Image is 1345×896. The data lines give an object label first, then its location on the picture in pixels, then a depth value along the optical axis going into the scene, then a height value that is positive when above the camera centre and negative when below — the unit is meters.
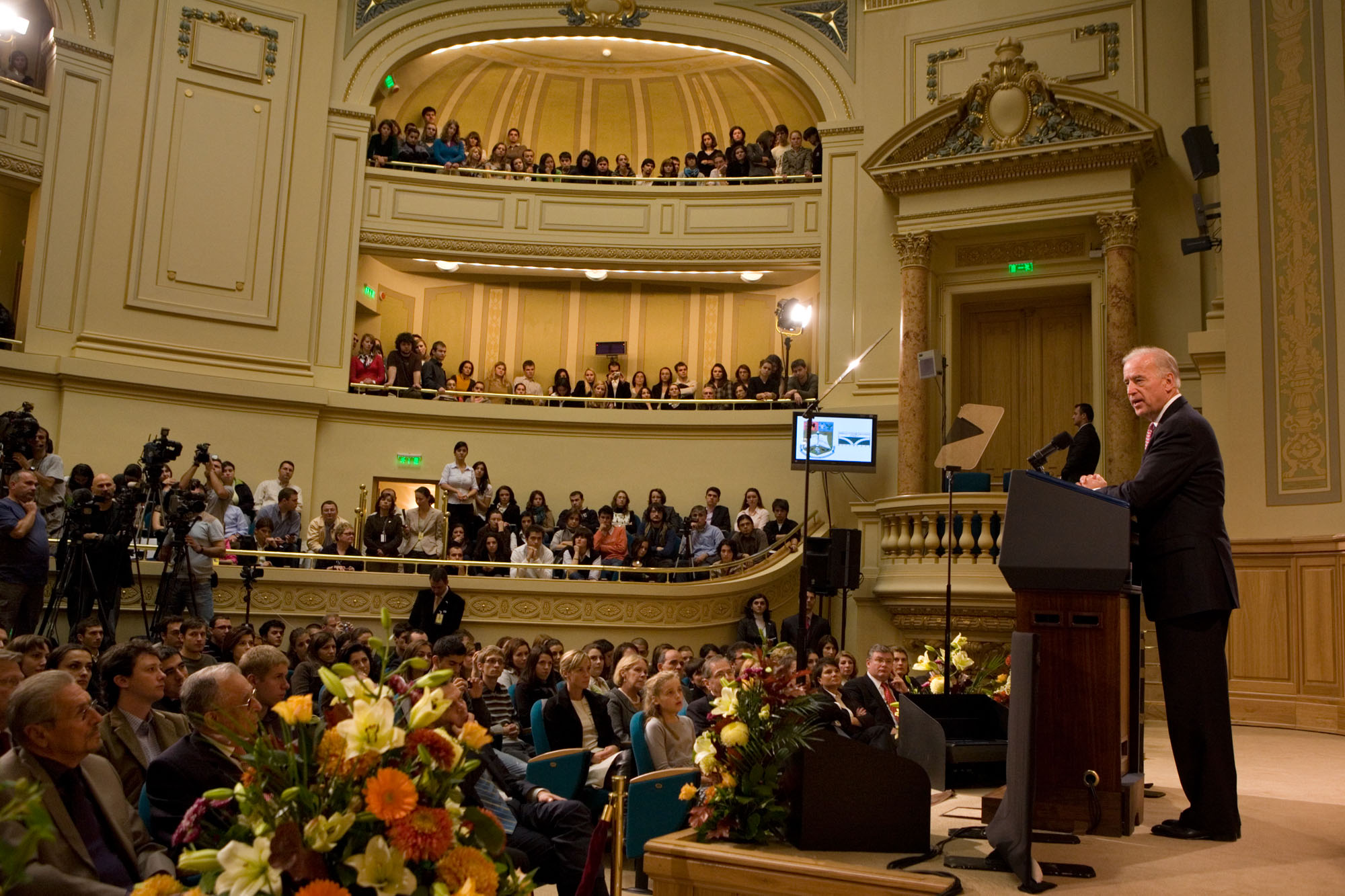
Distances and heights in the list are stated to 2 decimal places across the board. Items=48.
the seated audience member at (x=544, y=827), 4.04 -0.93
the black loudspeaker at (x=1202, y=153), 9.37 +3.47
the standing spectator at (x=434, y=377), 13.08 +2.00
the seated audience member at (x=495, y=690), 5.88 -0.67
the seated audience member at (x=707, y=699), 5.19 -0.62
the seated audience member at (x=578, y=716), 5.23 -0.70
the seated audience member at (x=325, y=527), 10.54 +0.23
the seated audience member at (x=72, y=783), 2.49 -0.54
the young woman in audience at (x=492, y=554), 10.41 +0.05
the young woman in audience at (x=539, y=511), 11.65 +0.50
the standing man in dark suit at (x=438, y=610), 8.96 -0.41
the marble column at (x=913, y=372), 11.24 +1.98
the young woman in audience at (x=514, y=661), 7.01 -0.60
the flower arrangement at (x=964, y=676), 5.98 -0.51
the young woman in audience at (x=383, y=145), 13.29 +4.66
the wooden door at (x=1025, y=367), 12.27 +2.27
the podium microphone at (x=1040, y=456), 4.61 +0.50
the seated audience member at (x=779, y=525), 11.21 +0.44
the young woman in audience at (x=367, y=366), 12.83 +2.04
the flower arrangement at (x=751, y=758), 2.79 -0.45
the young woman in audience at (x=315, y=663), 5.73 -0.57
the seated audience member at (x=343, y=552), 10.20 +0.01
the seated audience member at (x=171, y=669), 4.29 -0.45
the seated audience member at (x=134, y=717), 3.42 -0.52
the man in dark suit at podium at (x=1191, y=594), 2.93 -0.01
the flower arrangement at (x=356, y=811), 1.69 -0.38
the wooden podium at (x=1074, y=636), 2.83 -0.13
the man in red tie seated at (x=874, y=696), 5.80 -0.63
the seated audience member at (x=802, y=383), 12.69 +2.06
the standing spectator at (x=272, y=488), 11.20 +0.59
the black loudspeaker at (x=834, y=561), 8.03 +0.08
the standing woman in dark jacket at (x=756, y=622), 9.86 -0.44
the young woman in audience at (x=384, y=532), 10.36 +0.20
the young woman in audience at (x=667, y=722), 4.71 -0.63
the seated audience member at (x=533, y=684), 6.05 -0.65
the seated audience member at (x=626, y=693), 5.39 -0.60
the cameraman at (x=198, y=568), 7.95 -0.15
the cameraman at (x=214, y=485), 8.41 +0.47
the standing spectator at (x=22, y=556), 6.27 -0.09
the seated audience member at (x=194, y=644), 5.86 -0.48
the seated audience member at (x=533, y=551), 10.80 +0.09
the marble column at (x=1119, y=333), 10.43 +2.28
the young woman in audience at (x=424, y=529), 10.58 +0.25
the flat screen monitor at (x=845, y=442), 11.21 +1.26
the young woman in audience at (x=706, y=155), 13.85 +4.88
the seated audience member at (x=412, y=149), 13.48 +4.64
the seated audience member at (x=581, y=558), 10.52 +0.05
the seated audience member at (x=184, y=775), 2.90 -0.57
